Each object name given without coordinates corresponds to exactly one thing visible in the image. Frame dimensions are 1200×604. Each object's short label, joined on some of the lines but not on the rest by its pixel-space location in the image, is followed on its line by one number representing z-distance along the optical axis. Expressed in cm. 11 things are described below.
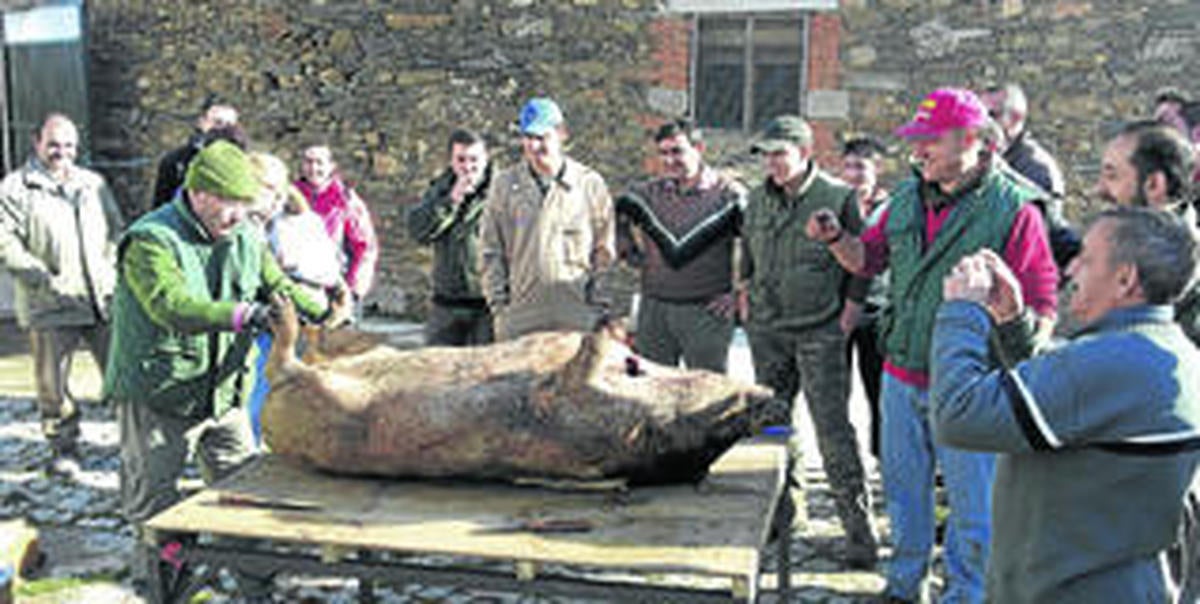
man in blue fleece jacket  227
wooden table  300
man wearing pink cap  363
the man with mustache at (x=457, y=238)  559
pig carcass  351
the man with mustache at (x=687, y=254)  520
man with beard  397
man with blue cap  501
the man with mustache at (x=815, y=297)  461
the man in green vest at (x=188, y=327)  380
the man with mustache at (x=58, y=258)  566
